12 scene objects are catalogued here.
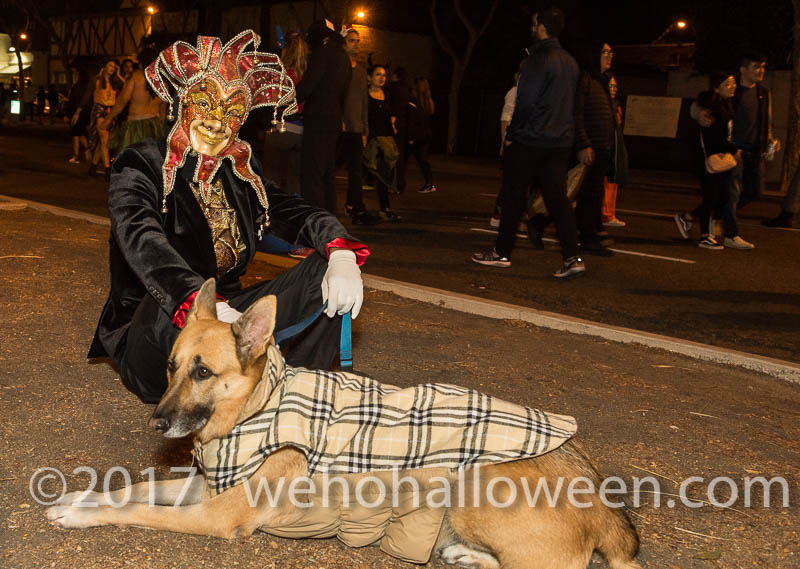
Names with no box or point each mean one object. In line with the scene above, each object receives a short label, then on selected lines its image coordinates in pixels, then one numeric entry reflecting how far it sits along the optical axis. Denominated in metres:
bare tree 30.47
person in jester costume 3.60
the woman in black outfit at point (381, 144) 12.06
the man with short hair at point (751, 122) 10.36
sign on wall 25.38
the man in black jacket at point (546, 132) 8.12
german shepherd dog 2.70
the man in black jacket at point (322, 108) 9.16
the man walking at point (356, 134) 11.01
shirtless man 12.40
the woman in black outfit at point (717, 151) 10.12
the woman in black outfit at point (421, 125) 15.55
